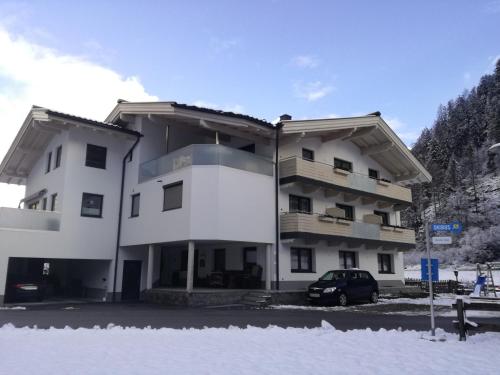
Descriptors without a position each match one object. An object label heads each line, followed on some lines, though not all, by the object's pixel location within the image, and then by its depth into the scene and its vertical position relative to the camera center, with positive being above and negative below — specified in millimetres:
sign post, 9625 +248
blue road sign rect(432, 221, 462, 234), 9562 +1085
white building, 20125 +3497
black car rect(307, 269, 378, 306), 19359 -524
